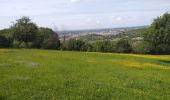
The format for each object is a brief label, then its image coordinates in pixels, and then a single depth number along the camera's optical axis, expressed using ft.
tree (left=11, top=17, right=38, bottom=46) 143.25
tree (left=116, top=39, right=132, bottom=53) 153.45
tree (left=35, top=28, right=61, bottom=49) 150.92
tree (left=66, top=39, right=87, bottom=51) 163.07
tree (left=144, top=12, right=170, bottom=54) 81.58
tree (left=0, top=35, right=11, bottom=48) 136.23
